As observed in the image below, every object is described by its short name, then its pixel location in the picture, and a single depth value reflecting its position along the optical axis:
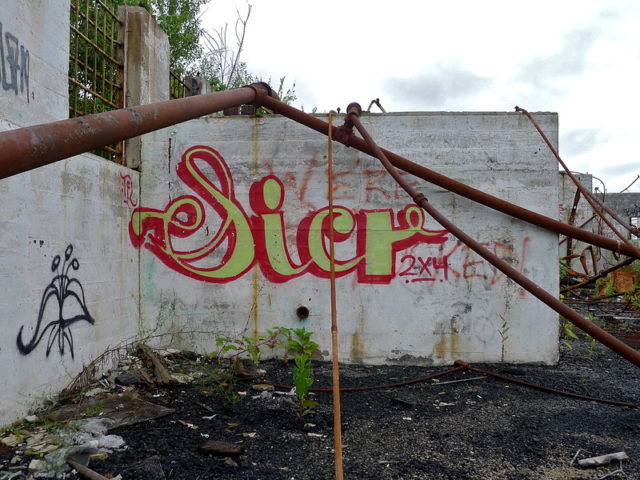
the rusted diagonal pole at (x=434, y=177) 5.11
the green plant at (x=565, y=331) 6.40
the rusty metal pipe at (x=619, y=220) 4.83
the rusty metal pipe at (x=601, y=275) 5.73
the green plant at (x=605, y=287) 8.99
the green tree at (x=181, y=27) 14.56
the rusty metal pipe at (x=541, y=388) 4.28
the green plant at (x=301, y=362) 3.83
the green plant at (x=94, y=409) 3.75
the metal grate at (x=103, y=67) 4.57
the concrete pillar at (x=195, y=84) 8.36
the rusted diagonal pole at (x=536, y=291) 2.31
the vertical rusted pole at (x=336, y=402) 2.32
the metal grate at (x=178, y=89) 7.14
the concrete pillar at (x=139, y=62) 5.41
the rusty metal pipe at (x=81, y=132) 1.66
